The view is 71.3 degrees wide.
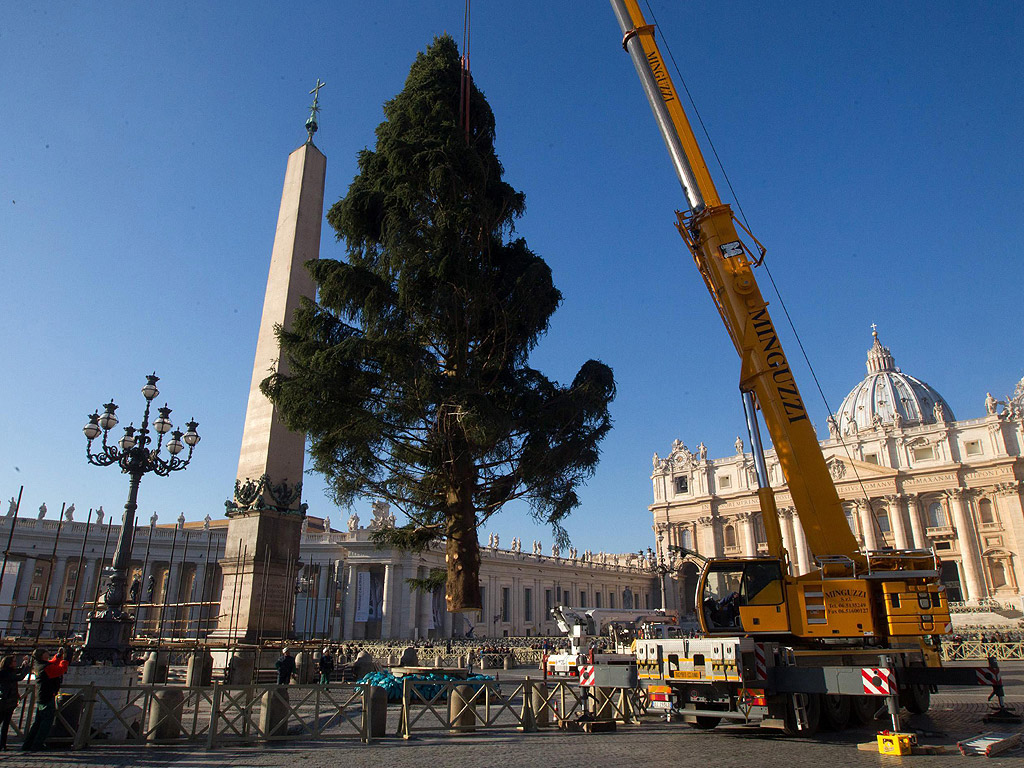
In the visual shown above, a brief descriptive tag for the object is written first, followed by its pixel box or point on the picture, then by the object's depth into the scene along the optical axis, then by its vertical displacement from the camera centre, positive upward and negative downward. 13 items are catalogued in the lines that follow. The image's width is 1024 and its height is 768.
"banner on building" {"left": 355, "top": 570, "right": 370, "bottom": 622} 49.56 +2.46
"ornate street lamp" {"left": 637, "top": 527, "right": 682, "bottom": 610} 83.09 +8.54
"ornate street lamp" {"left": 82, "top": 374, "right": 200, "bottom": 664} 12.80 +3.20
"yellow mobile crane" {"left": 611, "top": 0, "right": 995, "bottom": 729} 10.16 +0.25
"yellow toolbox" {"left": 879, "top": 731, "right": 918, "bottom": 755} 8.75 -1.33
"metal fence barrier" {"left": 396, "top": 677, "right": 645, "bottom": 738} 10.85 -1.18
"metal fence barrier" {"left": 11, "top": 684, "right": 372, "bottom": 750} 9.16 -1.07
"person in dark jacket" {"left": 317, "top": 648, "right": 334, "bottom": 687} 16.69 -0.73
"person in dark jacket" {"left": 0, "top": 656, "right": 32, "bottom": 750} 8.69 -0.65
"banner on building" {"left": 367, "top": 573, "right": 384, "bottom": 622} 52.16 +2.51
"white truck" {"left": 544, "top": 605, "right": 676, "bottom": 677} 14.20 -0.01
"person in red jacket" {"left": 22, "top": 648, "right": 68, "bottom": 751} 8.74 -0.76
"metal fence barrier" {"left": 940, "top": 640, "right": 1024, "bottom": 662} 29.00 -0.85
